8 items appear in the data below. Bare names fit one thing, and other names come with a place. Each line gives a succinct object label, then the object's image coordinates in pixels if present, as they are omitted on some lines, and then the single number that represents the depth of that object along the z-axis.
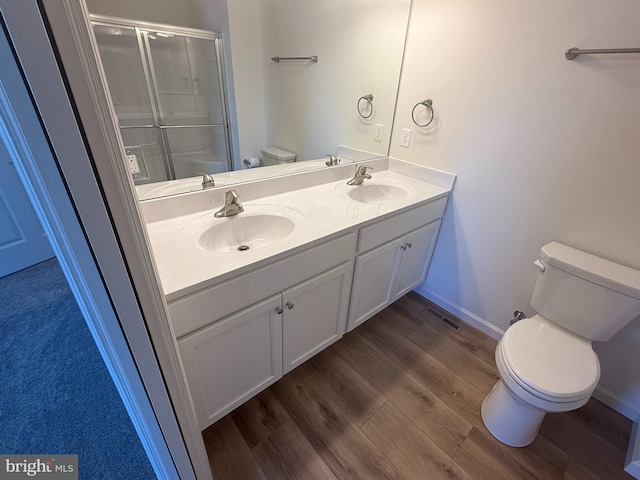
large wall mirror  1.03
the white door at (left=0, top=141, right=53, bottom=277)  1.94
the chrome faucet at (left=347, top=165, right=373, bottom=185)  1.77
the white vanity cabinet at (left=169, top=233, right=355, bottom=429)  0.93
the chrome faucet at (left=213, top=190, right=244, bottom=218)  1.25
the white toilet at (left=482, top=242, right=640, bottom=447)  1.09
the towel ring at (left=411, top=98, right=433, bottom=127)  1.69
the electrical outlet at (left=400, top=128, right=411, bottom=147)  1.87
